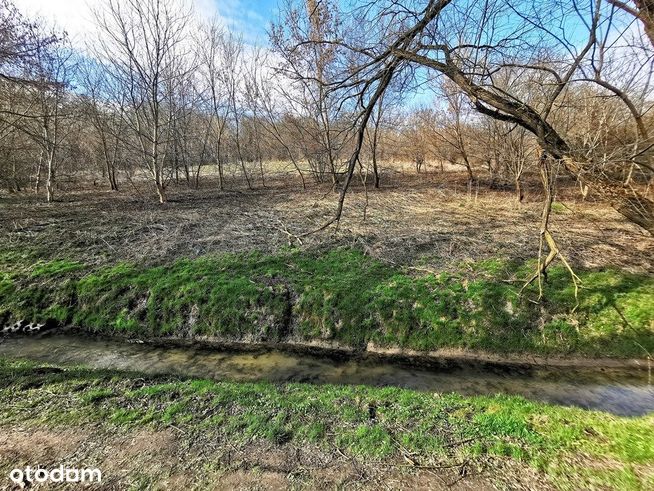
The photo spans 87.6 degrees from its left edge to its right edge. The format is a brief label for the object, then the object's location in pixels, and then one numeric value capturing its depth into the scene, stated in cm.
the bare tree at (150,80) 1320
